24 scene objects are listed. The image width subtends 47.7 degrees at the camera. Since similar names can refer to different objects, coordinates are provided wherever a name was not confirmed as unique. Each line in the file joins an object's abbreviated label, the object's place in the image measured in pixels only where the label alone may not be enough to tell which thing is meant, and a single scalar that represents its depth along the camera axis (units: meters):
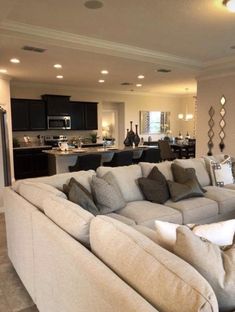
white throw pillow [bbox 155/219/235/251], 1.38
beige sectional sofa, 0.98
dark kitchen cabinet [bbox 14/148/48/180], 7.53
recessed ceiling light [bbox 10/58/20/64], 5.07
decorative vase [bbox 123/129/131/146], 6.81
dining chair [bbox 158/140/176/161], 8.56
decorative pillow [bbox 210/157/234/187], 4.11
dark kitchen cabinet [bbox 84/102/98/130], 9.13
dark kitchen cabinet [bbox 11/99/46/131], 7.77
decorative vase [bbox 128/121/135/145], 6.77
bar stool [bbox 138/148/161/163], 6.54
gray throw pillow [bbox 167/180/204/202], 3.27
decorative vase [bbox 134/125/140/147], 6.80
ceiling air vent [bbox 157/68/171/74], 6.10
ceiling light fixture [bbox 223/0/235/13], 3.10
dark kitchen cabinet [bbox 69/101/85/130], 8.81
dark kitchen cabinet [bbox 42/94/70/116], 8.25
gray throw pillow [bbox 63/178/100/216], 2.51
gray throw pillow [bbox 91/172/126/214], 2.83
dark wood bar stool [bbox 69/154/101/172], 5.28
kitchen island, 5.60
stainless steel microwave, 8.34
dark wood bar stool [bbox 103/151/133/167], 5.96
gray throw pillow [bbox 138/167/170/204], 3.24
